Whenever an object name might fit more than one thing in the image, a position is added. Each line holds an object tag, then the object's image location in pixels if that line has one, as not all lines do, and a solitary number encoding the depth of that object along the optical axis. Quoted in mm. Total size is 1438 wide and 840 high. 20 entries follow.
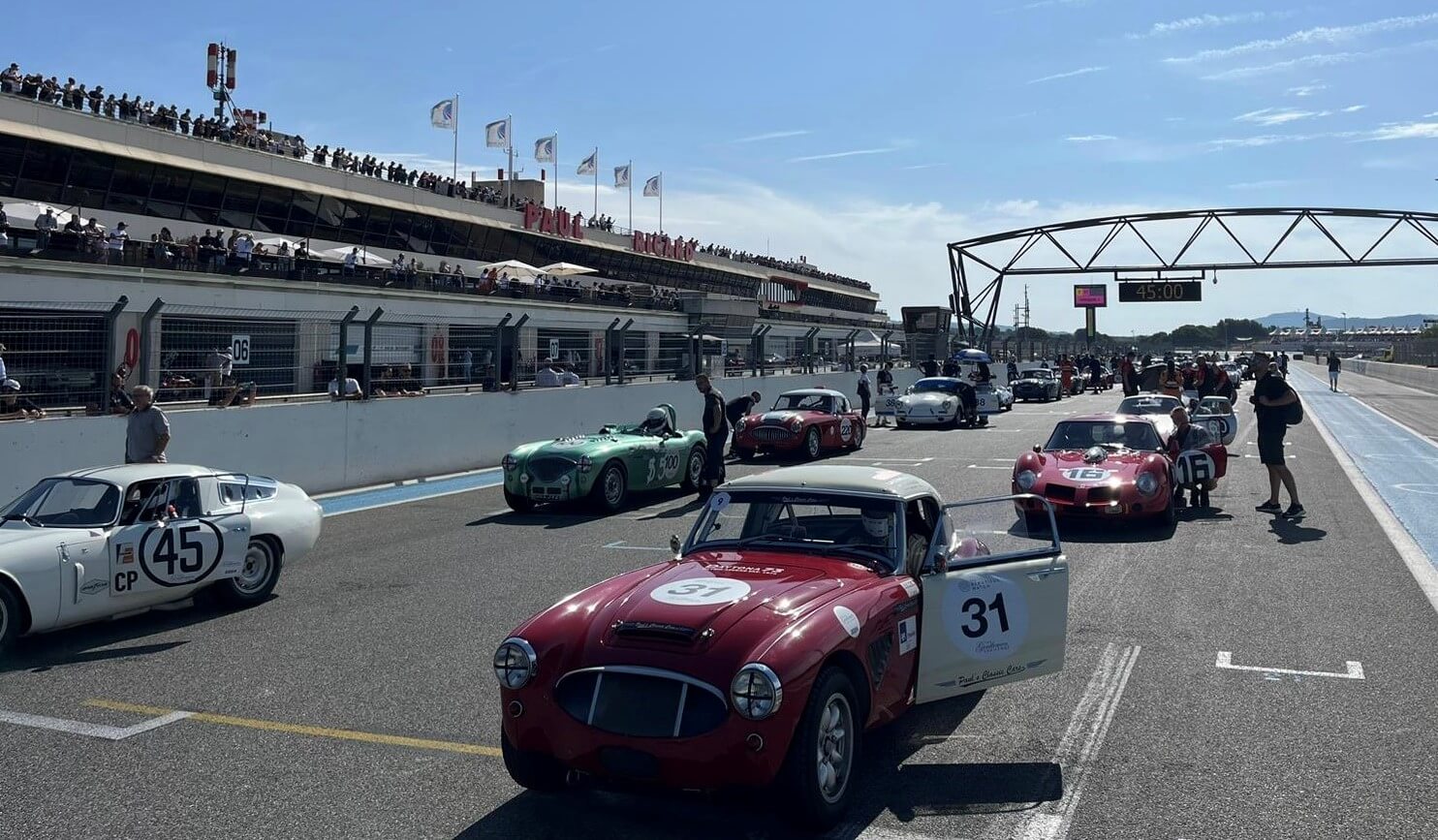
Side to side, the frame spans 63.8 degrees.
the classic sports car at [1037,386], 45094
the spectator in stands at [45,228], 20438
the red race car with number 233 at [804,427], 20469
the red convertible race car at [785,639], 4418
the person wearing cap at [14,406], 11797
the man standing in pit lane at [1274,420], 13461
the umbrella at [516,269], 37062
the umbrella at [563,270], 39906
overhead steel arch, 44469
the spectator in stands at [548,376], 21281
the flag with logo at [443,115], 48344
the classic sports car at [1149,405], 18016
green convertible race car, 13617
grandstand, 14102
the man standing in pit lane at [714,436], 15062
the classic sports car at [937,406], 28828
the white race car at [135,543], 7352
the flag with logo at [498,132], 52062
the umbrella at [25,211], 22578
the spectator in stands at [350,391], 16109
